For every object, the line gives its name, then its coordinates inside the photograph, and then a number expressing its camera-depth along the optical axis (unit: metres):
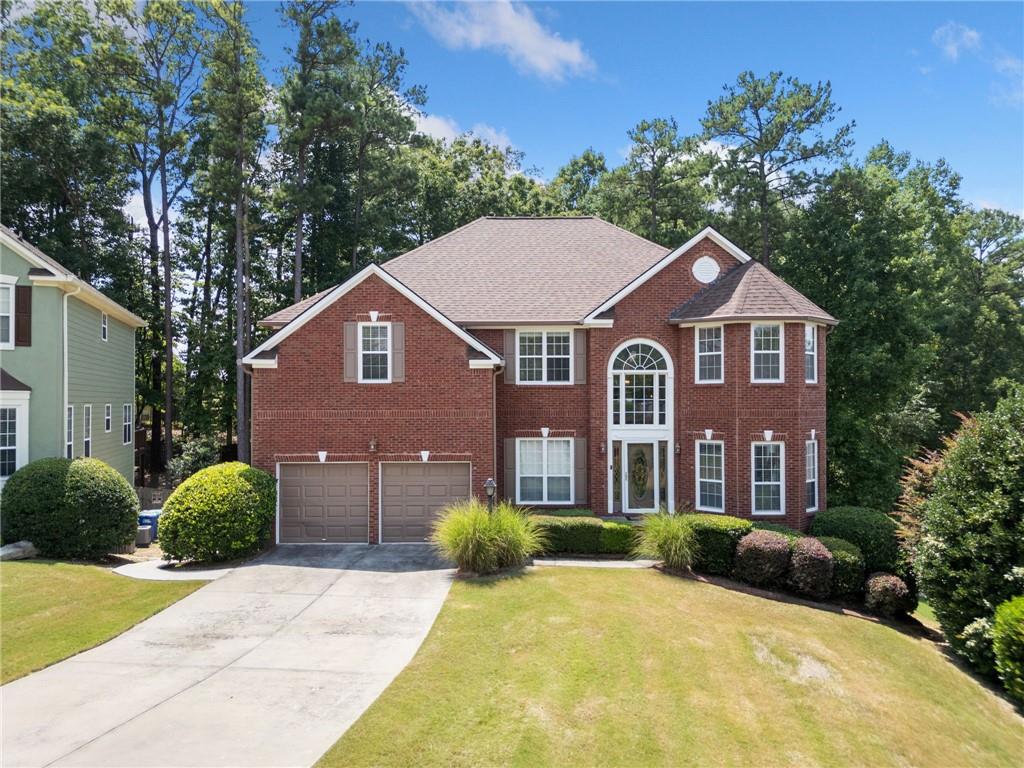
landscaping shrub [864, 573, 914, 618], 13.35
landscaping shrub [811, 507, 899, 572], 14.51
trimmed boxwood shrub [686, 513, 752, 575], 14.12
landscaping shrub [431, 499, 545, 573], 13.45
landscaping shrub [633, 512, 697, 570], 13.96
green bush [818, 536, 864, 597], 13.68
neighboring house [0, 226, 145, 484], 16.34
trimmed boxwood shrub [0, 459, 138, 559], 14.38
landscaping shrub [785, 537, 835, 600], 13.41
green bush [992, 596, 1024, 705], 9.95
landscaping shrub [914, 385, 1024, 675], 10.94
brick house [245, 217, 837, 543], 16.11
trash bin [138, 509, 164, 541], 18.30
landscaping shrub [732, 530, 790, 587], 13.57
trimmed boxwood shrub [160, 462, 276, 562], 13.86
